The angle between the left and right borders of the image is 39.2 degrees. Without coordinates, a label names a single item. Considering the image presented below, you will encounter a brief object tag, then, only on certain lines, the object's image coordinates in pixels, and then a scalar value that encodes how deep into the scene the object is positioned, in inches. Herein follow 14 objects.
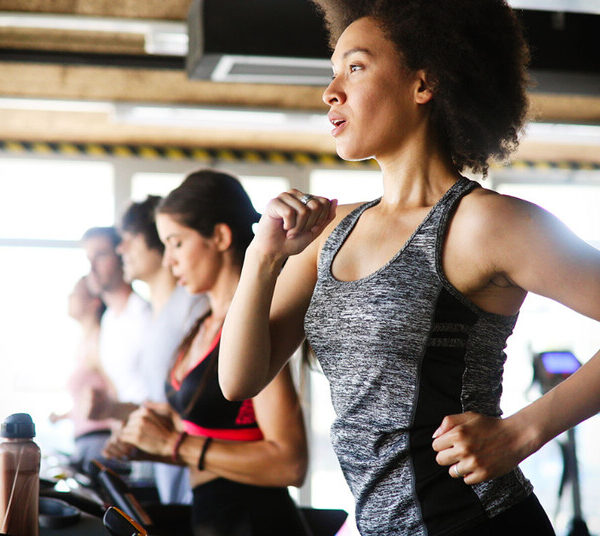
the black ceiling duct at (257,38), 126.7
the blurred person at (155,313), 111.6
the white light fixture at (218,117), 205.9
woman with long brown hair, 77.0
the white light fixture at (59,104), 205.2
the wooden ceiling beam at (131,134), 263.3
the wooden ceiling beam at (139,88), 230.2
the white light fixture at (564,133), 220.8
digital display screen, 206.5
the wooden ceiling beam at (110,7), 177.3
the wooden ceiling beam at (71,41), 206.1
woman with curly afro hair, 43.1
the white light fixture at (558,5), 119.0
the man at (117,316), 150.4
